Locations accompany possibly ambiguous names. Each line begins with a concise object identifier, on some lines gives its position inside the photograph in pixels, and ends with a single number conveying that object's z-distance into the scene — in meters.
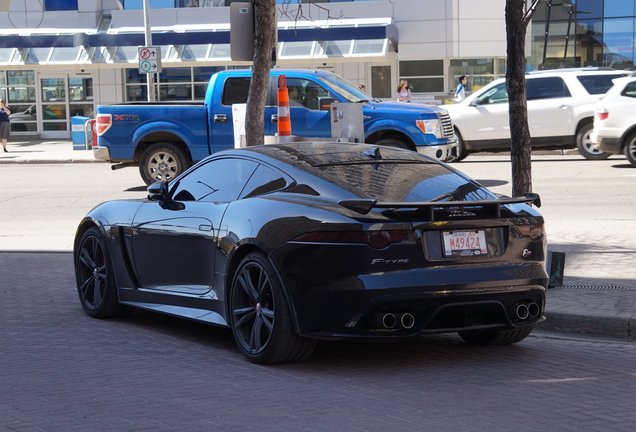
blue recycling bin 32.34
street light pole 30.73
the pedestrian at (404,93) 31.38
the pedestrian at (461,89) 31.61
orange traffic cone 11.42
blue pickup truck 18.42
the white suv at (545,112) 22.55
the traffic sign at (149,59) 29.02
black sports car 6.29
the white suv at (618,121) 20.48
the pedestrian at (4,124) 33.03
